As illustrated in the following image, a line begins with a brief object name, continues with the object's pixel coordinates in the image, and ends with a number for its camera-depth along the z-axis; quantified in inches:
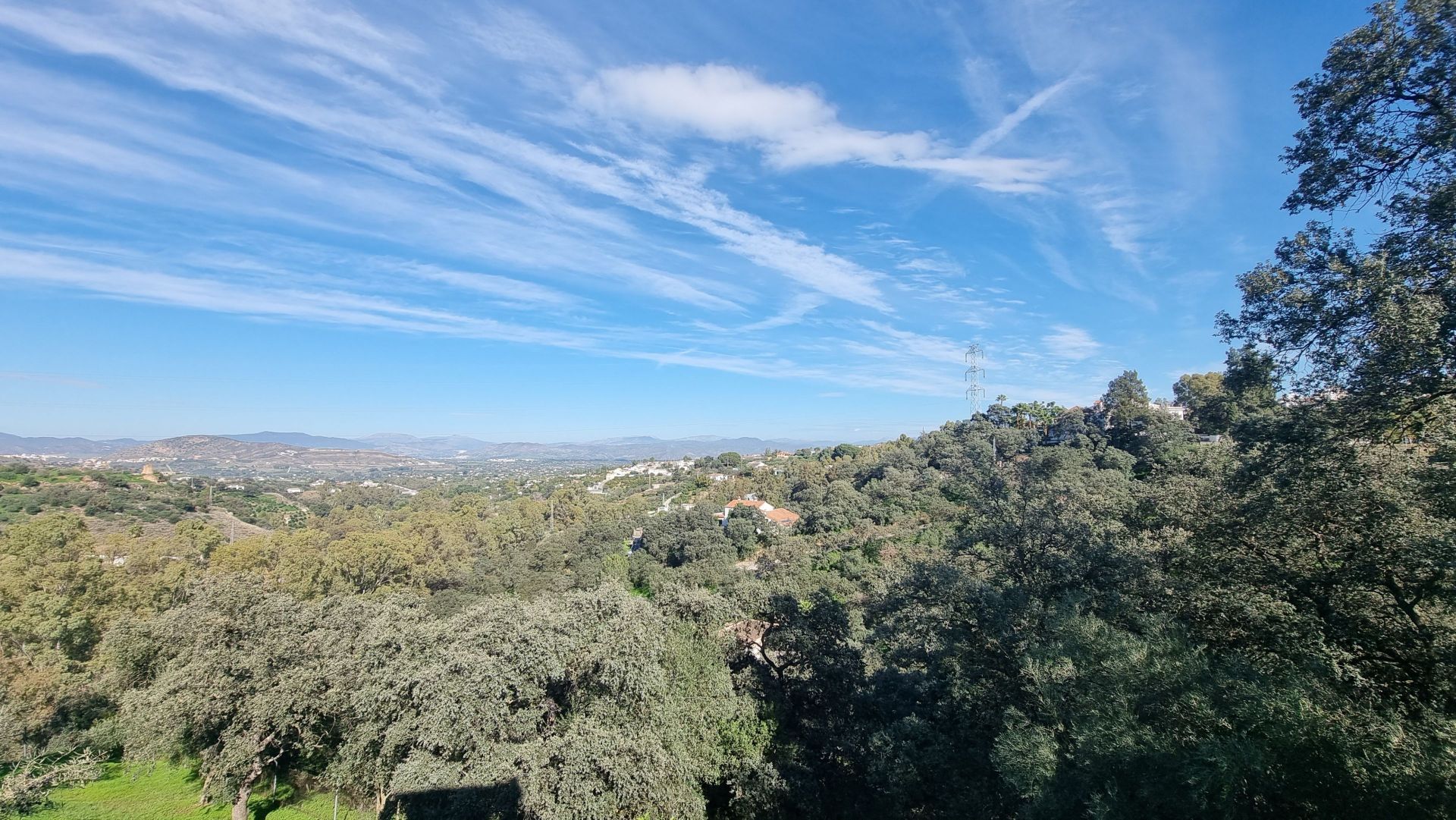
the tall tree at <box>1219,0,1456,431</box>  236.4
